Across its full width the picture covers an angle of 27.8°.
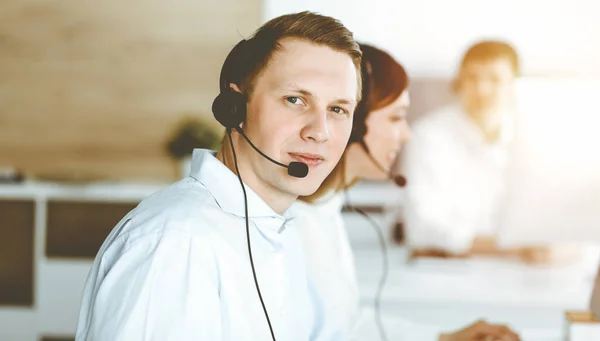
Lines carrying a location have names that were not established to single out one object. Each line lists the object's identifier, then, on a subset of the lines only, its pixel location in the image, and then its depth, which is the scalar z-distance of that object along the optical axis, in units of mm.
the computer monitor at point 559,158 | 1788
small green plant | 3258
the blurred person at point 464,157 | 2660
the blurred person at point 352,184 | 1888
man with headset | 1407
